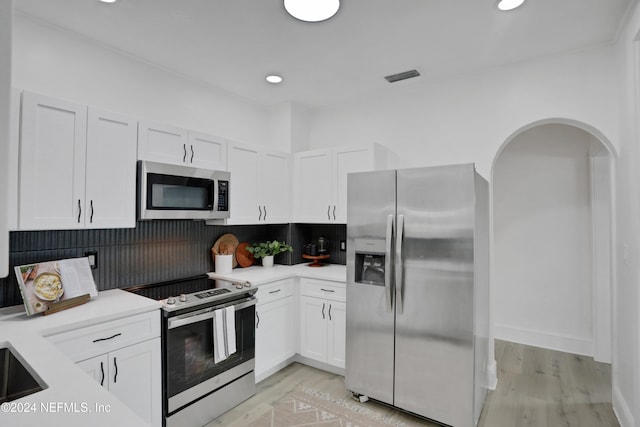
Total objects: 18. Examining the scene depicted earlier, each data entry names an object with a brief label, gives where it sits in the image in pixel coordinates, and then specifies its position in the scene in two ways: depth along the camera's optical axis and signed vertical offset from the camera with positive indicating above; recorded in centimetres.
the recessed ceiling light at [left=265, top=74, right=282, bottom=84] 311 +135
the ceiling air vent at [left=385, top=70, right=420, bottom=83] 304 +136
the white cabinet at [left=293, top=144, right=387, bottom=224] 322 +46
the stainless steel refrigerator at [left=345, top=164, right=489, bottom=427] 220 -50
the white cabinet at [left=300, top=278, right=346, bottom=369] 300 -94
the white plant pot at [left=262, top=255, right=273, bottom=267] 354 -43
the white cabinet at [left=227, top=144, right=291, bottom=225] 312 +35
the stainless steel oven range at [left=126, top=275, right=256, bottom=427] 219 -92
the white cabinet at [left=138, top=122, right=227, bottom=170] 244 +59
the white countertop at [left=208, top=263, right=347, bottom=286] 296 -51
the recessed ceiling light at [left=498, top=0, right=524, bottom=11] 199 +132
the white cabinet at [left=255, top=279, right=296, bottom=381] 291 -98
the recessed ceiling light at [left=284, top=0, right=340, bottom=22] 198 +130
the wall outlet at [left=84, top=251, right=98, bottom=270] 237 -28
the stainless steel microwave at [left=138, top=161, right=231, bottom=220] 240 +22
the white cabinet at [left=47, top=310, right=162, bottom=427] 180 -80
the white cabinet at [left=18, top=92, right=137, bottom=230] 189 +33
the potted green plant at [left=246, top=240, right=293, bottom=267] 347 -31
